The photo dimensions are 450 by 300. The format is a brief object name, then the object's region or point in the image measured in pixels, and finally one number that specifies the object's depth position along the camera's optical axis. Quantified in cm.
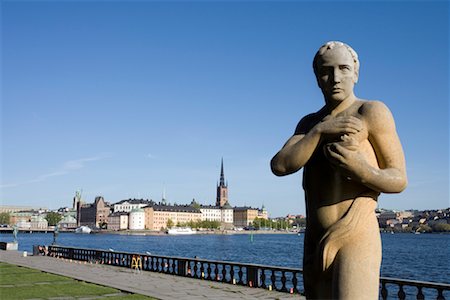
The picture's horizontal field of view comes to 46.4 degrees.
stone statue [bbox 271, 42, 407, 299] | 384
